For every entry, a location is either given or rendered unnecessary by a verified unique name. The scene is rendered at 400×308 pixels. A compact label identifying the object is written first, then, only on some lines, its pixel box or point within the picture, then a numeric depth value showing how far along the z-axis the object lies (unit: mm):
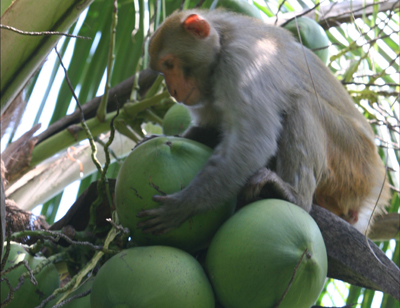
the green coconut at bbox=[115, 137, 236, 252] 2610
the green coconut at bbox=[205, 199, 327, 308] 2515
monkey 2891
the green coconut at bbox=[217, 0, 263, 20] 3318
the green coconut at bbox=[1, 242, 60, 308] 2647
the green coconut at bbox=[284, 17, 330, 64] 3297
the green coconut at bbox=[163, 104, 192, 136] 3142
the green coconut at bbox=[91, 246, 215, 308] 2493
